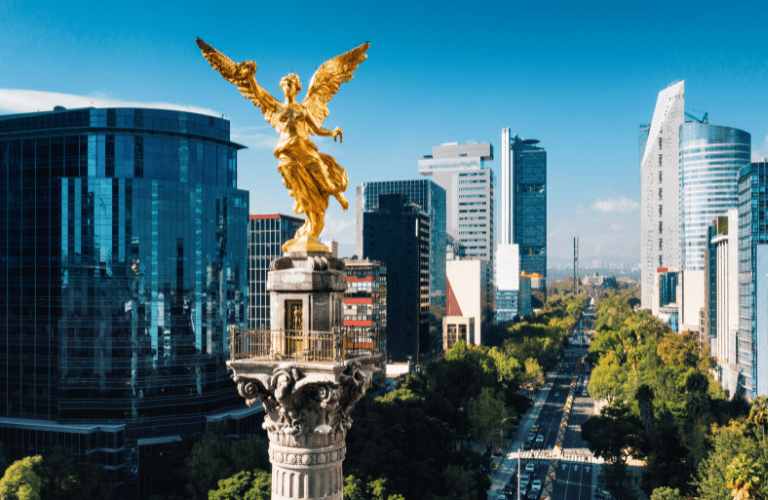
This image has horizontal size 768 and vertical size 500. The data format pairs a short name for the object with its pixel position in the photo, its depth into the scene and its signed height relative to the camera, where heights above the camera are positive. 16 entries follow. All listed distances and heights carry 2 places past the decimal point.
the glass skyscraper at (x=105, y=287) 83.12 -3.58
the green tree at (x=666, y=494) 60.64 -20.62
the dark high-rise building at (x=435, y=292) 177.99 -8.73
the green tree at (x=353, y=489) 54.34 -18.18
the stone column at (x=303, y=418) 18.77 -4.39
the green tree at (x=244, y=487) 56.03 -18.75
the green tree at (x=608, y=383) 115.69 -20.92
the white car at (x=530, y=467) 90.91 -27.54
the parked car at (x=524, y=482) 83.62 -27.37
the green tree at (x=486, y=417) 94.12 -21.48
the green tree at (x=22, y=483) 60.81 -19.88
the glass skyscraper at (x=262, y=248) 143.00 +2.24
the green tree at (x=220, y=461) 63.75 -18.94
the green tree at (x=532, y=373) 140.50 -23.24
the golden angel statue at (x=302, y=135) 20.42 +3.64
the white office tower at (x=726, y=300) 122.06 -7.97
